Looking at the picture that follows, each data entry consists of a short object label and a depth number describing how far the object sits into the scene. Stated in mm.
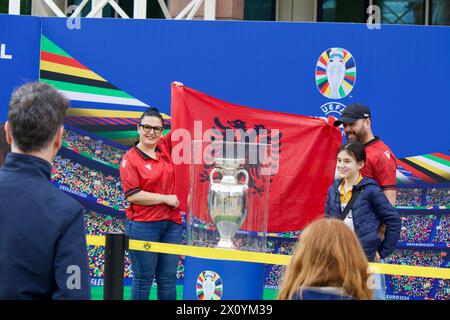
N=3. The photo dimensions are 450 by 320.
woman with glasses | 14008
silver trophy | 12594
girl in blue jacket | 12219
